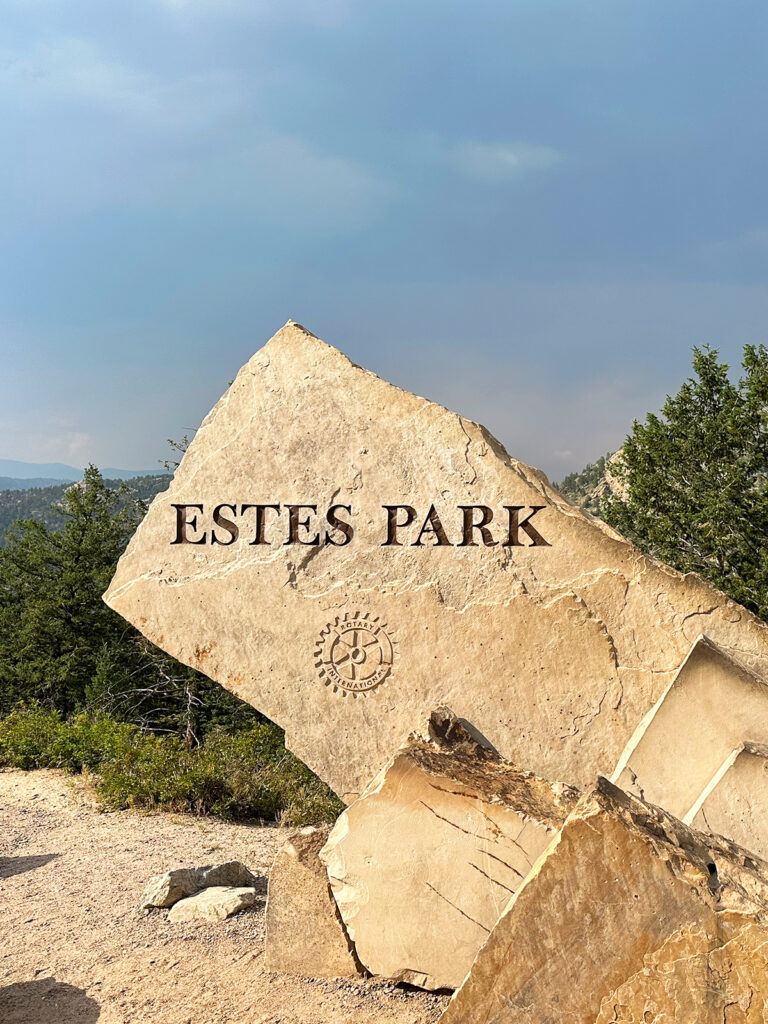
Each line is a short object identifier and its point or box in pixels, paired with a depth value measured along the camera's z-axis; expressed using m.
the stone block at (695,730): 4.34
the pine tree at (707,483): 16.56
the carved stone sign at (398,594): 4.55
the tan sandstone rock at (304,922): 4.22
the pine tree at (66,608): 20.78
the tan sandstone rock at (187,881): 5.29
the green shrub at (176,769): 8.05
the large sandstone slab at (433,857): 3.55
